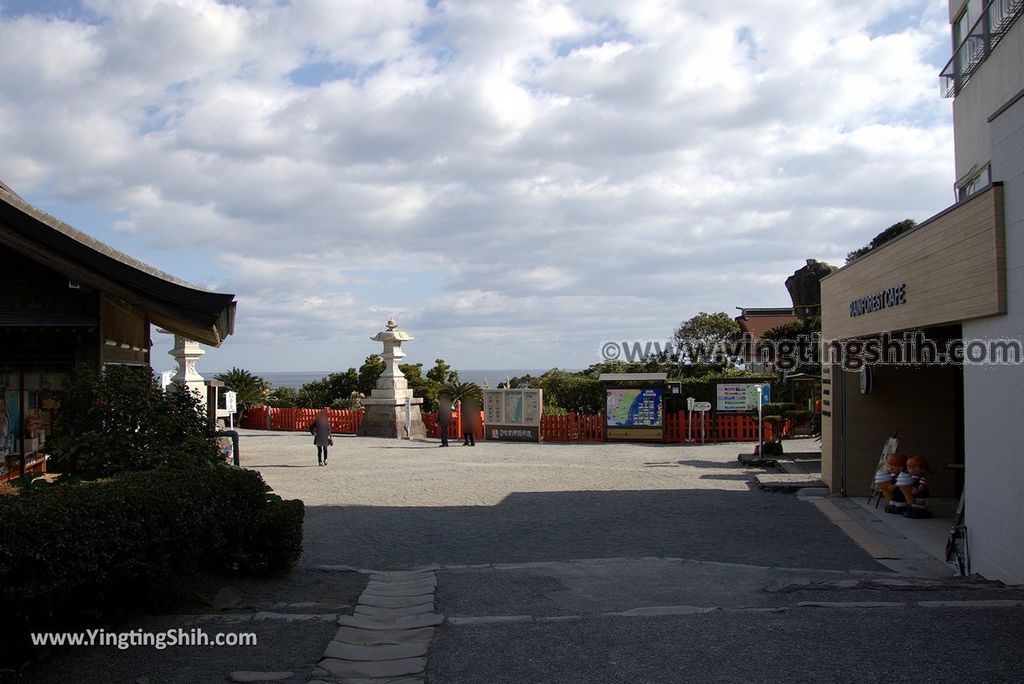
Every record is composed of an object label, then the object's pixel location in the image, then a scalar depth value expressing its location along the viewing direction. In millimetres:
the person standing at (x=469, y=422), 27312
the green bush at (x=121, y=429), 8320
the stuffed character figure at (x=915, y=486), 12828
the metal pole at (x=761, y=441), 21031
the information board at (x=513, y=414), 28484
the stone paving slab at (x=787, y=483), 16250
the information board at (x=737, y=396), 27609
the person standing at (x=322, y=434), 21250
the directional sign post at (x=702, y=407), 26531
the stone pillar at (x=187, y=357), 24452
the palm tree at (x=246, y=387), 37969
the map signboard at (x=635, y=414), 27594
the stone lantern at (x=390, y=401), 30750
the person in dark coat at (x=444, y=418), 26922
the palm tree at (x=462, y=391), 36700
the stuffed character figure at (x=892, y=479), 13367
